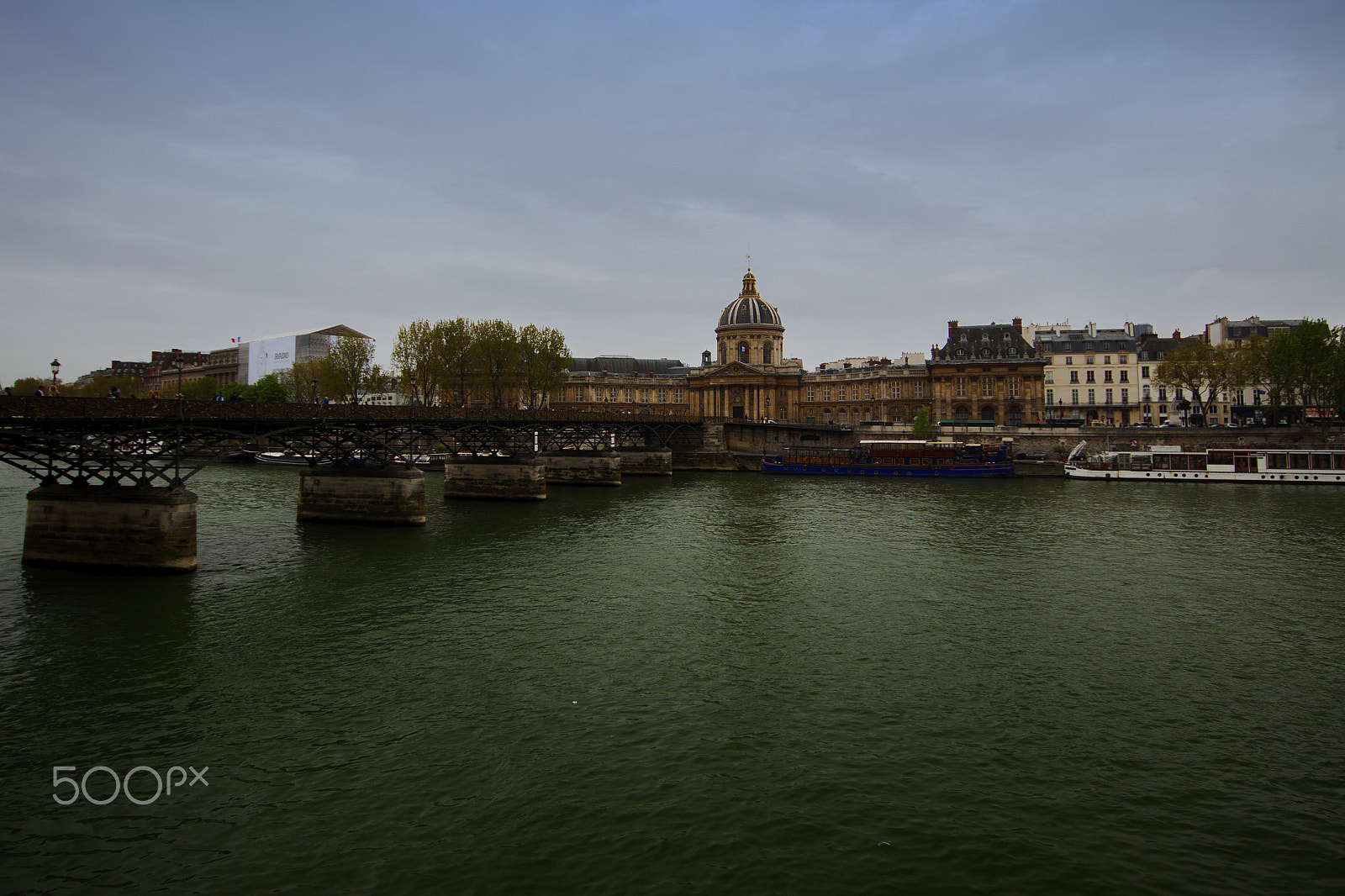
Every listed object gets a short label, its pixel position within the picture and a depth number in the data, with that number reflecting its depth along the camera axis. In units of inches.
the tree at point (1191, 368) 3179.1
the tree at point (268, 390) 4225.9
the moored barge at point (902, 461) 2977.4
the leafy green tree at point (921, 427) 3850.9
